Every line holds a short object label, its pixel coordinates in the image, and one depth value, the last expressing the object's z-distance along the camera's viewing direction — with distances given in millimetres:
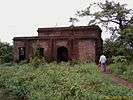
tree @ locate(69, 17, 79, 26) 15750
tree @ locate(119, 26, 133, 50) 12706
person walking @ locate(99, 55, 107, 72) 10359
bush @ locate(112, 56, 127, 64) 11451
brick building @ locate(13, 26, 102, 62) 13241
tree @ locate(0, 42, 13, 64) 16724
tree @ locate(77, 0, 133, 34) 14798
